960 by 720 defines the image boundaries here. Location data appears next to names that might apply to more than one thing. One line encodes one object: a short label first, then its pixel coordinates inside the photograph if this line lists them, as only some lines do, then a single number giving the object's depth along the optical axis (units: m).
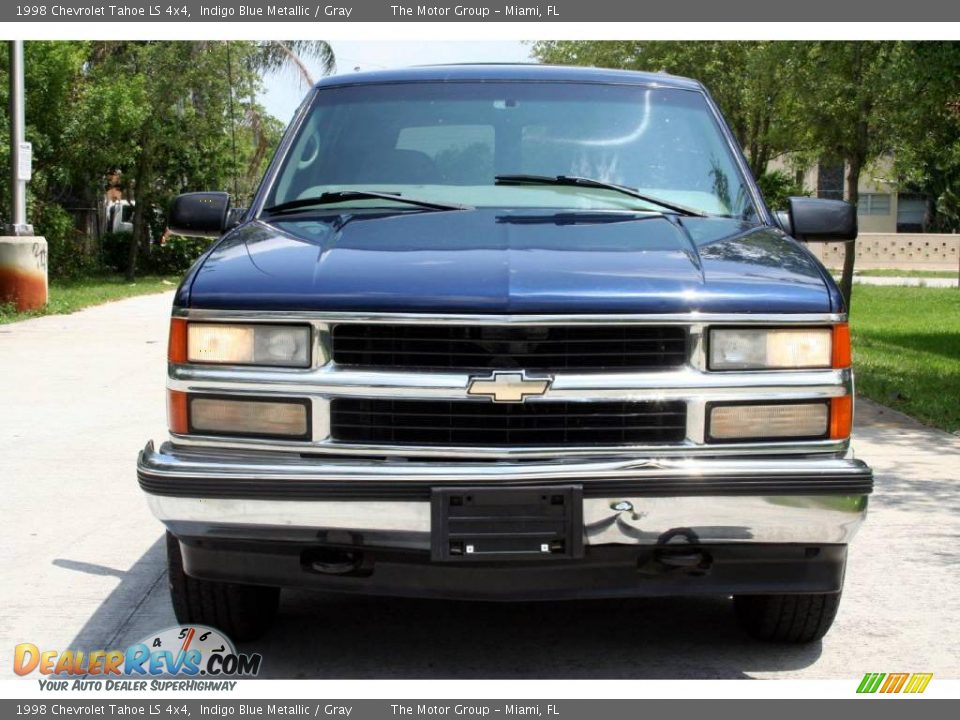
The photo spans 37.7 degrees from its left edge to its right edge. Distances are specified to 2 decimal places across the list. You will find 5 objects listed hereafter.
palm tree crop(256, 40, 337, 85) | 36.00
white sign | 18.42
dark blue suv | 3.90
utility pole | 18.27
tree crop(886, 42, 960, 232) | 11.02
